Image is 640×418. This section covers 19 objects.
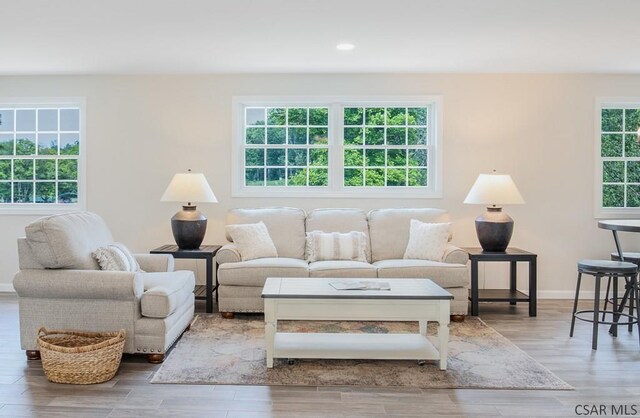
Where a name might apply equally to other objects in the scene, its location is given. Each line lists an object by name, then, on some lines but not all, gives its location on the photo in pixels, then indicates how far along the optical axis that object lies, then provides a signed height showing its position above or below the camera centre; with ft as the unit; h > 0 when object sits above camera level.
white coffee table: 10.61 -2.33
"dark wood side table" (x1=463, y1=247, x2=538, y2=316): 15.75 -2.38
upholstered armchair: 10.93 -2.15
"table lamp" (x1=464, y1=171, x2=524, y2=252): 16.22 -0.43
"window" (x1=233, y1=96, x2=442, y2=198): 18.85 +1.82
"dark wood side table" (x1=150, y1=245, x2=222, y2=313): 15.90 -1.84
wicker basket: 9.82 -3.15
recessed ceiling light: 14.69 +4.34
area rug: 10.09 -3.55
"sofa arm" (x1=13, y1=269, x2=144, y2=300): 10.88 -1.86
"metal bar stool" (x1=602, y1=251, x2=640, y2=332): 13.46 -1.76
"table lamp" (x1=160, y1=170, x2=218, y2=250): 16.51 -0.47
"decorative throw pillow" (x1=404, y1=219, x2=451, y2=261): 15.83 -1.34
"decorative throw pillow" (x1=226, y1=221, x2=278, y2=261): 15.85 -1.36
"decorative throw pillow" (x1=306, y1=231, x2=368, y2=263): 16.11 -1.52
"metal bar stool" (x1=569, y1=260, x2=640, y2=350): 12.37 -1.78
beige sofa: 14.90 -1.90
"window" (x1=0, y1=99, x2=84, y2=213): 19.04 +1.46
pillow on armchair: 11.89 -1.45
